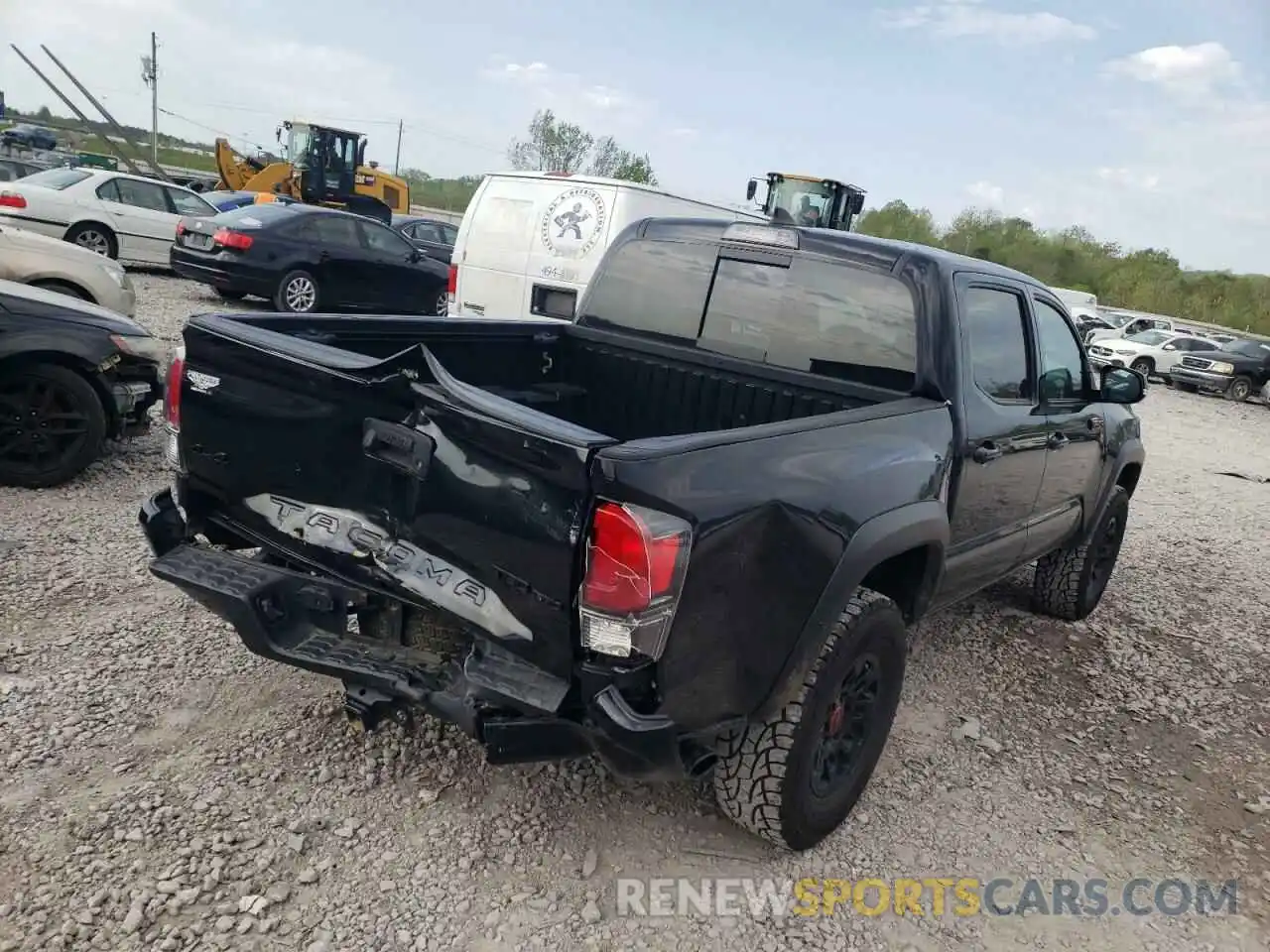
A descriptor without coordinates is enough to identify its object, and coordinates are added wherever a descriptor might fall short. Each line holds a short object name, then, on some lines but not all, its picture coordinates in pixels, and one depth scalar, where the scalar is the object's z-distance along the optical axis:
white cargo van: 8.51
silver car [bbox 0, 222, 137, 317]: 7.14
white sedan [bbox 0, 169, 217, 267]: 12.33
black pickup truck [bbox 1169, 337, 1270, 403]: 21.52
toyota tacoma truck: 2.26
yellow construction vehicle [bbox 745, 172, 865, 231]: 18.76
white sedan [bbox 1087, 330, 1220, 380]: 22.67
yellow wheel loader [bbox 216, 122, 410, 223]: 21.39
